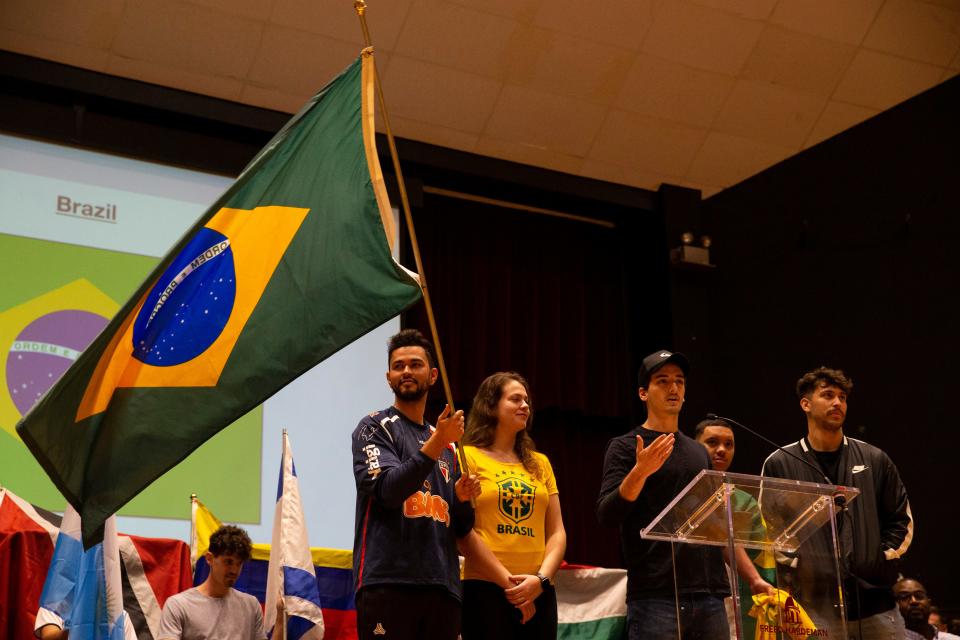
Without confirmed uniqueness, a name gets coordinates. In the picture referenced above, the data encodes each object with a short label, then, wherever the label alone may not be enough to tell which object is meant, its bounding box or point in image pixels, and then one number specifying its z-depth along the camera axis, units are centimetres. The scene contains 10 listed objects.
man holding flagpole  327
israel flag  441
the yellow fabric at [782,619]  313
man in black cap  349
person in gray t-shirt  437
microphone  331
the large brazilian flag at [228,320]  304
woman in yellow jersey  359
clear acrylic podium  315
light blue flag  403
